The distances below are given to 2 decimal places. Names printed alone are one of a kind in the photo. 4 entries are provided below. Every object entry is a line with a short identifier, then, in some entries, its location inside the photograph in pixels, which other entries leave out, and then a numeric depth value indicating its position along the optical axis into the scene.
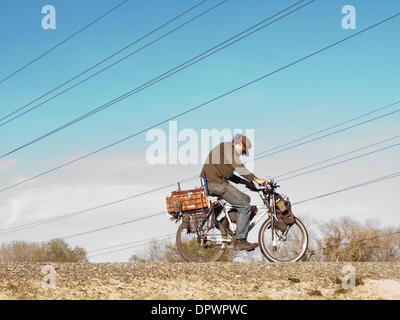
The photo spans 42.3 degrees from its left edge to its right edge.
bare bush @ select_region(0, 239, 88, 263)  68.31
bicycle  11.52
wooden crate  11.76
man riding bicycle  10.97
